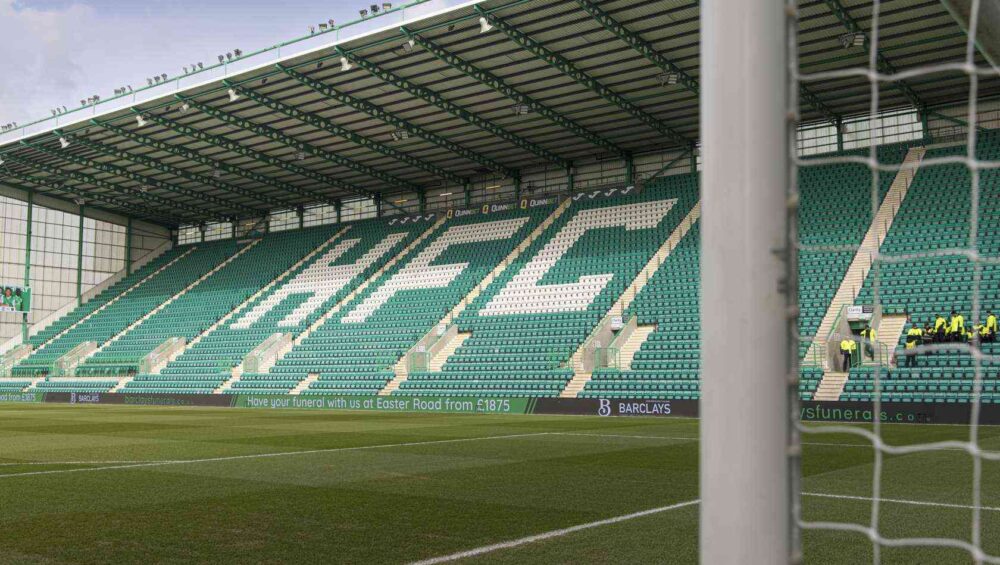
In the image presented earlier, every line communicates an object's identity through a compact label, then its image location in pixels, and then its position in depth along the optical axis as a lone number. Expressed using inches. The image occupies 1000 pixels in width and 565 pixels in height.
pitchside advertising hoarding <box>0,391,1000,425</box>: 836.0
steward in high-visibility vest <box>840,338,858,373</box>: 946.1
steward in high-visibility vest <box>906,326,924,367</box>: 911.7
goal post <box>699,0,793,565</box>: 82.7
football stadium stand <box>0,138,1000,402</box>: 1043.9
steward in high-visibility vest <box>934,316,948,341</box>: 901.2
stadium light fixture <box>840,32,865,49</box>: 1002.7
